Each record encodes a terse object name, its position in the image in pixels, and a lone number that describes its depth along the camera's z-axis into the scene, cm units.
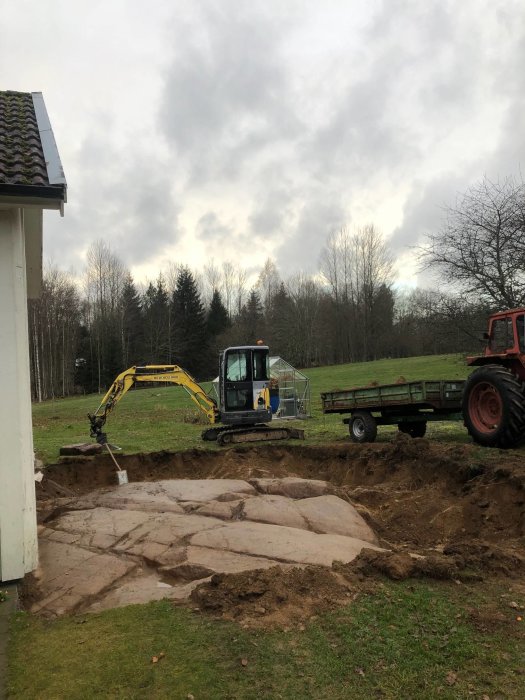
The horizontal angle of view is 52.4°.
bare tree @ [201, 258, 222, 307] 7338
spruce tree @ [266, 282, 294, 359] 6253
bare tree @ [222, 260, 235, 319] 7384
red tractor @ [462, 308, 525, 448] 923
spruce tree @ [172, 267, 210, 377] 6438
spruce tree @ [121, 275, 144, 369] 6028
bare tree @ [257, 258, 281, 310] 7100
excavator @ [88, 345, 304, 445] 1542
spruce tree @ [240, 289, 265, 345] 6419
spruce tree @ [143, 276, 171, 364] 6250
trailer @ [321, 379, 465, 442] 1148
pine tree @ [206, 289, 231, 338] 6806
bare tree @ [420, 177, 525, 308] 2051
